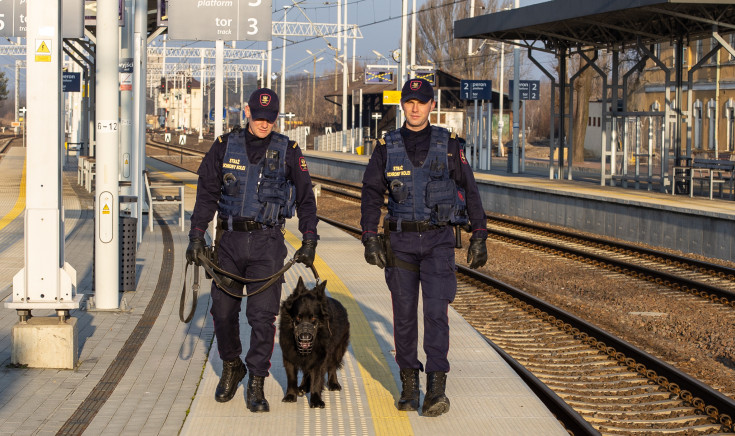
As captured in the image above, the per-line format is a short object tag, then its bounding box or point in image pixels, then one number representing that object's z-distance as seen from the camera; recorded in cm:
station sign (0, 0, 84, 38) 2942
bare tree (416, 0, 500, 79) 7950
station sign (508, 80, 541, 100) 3806
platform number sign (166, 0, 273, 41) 1513
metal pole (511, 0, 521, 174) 3444
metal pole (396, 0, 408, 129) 3903
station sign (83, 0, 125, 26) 1931
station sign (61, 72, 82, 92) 3872
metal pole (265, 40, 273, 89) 6418
